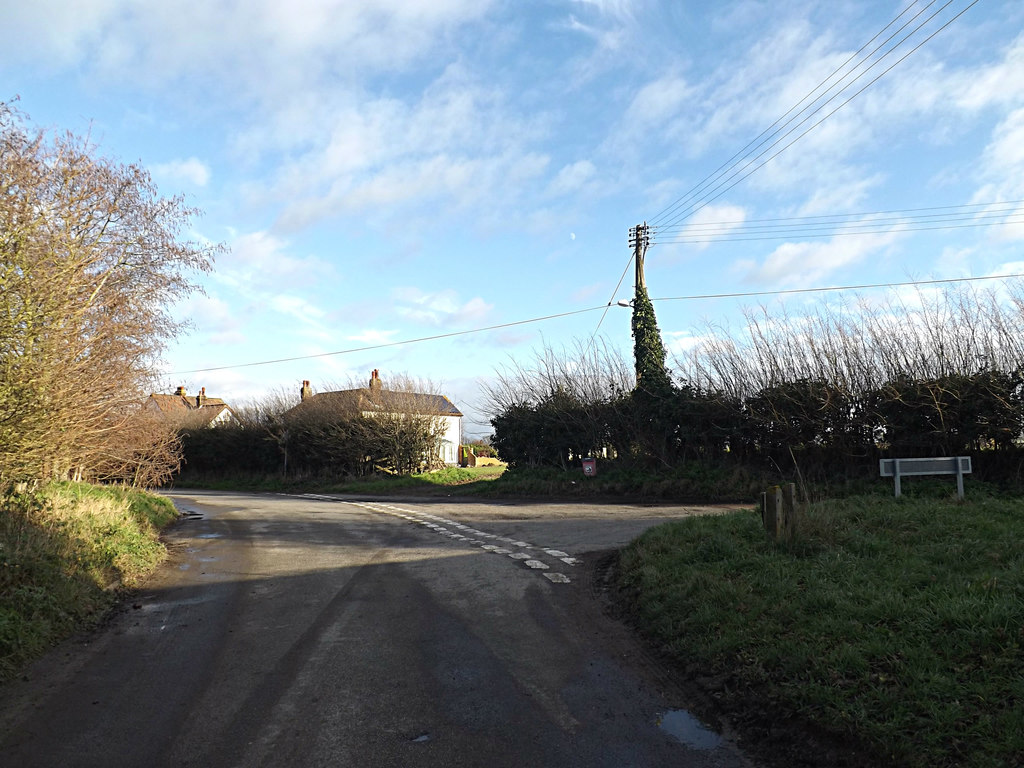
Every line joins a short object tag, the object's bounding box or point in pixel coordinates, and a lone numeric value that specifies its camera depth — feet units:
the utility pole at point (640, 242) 85.92
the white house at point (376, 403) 114.21
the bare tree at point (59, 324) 27.63
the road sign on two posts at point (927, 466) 37.99
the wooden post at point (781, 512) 25.79
